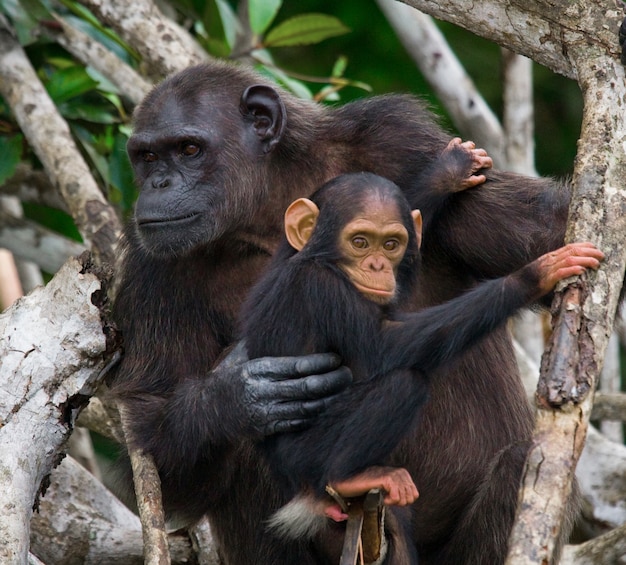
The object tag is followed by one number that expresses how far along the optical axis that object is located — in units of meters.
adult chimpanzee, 9.18
